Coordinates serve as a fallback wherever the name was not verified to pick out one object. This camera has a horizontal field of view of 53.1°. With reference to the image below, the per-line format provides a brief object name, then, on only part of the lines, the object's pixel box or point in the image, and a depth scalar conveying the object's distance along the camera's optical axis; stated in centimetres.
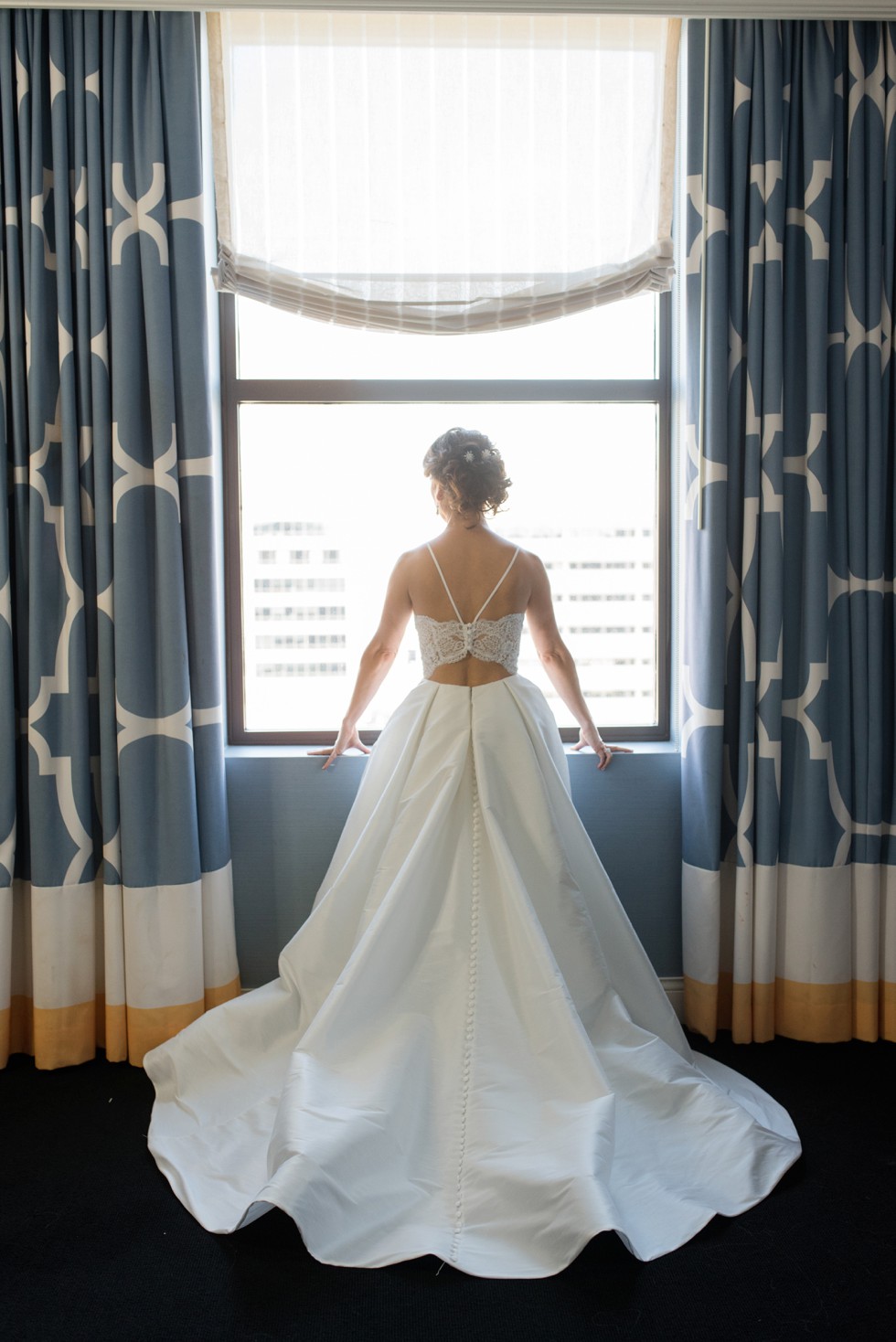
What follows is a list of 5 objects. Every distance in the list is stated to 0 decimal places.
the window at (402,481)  271
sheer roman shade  248
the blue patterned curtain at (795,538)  243
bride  167
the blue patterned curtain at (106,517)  235
